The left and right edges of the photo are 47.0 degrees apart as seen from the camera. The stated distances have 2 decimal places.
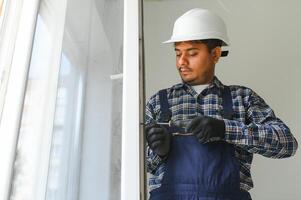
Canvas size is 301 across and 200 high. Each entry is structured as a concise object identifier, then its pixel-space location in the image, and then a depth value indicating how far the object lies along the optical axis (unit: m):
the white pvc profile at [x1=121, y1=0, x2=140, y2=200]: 0.64
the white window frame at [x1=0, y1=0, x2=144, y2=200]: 0.66
